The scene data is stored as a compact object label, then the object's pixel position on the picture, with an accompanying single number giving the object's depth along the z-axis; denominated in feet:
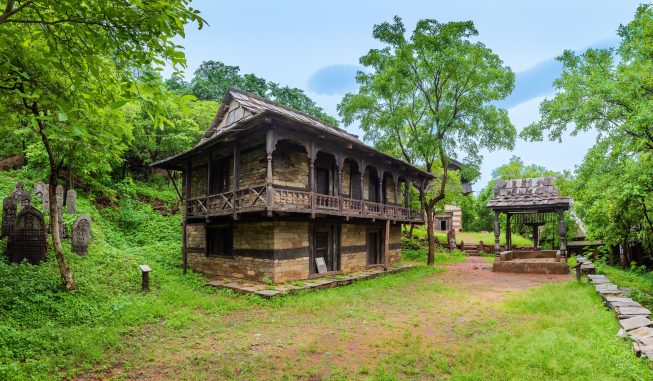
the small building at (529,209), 56.59
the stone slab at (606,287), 31.86
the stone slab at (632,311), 22.86
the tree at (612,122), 29.71
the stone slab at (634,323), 20.68
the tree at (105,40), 13.69
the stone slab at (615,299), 26.78
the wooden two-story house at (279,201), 40.47
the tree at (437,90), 61.41
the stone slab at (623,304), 25.23
